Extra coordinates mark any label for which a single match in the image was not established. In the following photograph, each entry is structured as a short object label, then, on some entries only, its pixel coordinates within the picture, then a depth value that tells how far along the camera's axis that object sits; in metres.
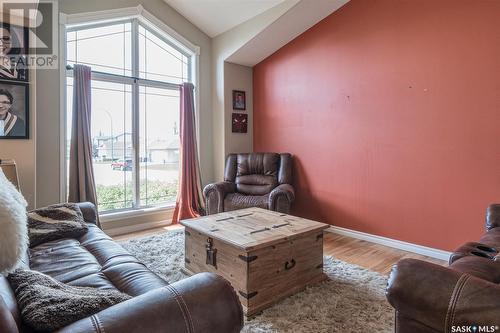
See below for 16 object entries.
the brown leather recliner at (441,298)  0.85
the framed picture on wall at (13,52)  2.76
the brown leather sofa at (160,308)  0.82
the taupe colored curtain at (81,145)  3.38
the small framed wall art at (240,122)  4.61
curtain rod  3.44
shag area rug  1.77
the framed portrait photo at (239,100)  4.59
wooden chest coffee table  1.95
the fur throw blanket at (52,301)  0.84
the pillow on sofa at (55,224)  2.04
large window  3.70
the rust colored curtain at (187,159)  4.29
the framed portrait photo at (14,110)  2.80
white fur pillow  0.81
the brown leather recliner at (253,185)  3.51
